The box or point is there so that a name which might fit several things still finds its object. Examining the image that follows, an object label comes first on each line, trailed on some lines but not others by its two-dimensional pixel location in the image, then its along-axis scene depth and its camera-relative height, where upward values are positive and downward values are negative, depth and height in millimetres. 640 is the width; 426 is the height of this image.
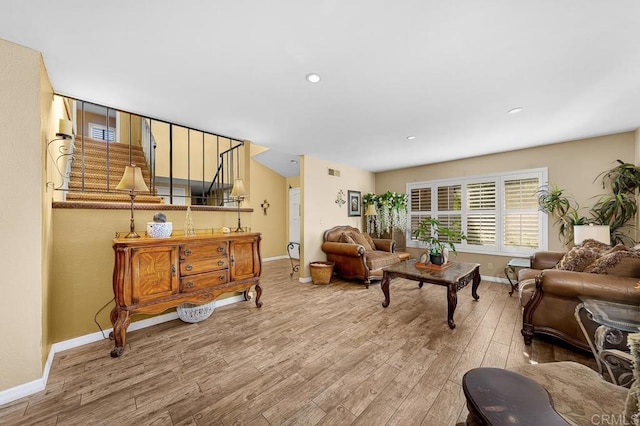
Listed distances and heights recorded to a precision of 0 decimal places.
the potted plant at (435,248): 3326 -522
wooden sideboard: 2211 -654
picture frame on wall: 5652 +208
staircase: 3273 +744
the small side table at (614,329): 1208 -729
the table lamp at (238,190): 3258 +296
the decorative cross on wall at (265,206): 6828 +158
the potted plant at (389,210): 5742 +33
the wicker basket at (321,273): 4336 -1137
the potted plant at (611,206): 3277 +74
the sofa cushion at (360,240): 5098 -617
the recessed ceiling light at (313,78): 2076 +1195
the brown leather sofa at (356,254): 4289 -847
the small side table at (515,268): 3730 -1012
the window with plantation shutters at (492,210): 4242 +31
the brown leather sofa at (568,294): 1914 -734
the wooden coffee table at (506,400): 739 -645
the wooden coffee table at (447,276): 2670 -811
